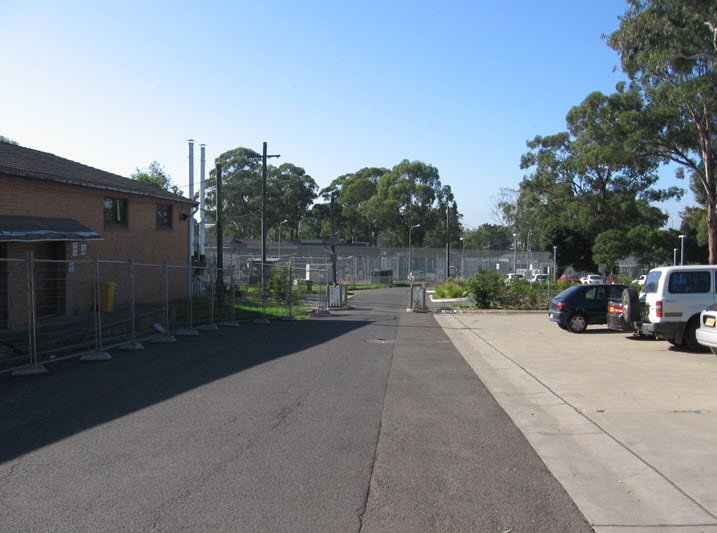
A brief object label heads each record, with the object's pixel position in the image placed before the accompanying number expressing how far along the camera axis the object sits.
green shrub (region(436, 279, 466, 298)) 36.03
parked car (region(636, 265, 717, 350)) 12.74
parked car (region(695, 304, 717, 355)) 10.83
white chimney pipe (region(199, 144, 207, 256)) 33.50
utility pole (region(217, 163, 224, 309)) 24.98
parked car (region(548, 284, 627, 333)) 17.59
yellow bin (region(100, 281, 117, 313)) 17.14
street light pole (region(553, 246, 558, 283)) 56.31
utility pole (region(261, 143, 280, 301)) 31.50
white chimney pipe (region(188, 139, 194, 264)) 32.47
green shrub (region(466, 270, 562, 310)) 27.41
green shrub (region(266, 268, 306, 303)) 27.20
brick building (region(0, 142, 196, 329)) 14.32
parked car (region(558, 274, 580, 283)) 48.53
